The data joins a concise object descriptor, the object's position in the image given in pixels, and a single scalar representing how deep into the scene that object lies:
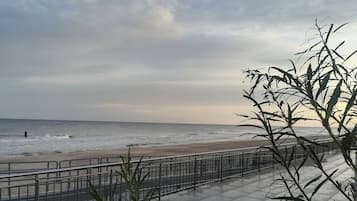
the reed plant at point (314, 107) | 1.21
